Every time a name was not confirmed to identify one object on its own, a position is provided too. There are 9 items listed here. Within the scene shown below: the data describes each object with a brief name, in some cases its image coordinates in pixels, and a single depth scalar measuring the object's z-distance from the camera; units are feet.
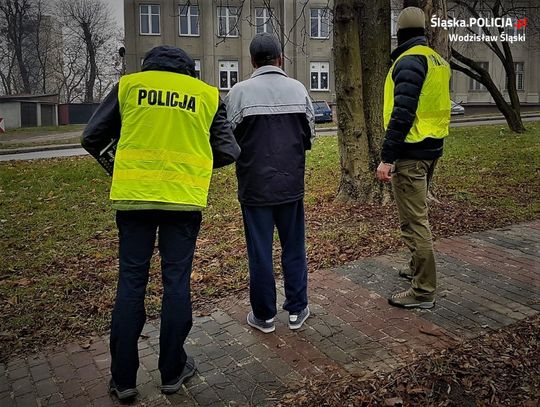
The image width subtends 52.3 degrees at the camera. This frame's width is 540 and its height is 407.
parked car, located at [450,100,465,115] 124.77
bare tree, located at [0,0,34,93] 156.76
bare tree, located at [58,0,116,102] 173.37
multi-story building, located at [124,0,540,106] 138.62
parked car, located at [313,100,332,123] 112.47
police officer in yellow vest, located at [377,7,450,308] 13.71
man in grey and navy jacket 12.45
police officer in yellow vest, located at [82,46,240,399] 9.95
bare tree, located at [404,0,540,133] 65.77
